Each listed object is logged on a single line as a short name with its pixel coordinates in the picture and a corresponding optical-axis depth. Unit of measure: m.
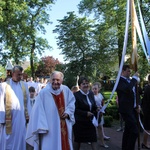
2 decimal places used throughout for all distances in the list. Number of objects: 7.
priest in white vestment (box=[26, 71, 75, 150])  4.68
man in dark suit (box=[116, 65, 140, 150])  6.02
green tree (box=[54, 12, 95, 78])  25.11
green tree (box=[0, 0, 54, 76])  26.46
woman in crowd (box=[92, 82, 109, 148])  7.57
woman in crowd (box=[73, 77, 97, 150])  5.73
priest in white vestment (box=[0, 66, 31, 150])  5.54
